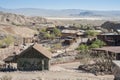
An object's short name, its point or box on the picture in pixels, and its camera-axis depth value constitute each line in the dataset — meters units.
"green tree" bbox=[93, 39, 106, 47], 60.08
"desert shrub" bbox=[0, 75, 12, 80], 33.98
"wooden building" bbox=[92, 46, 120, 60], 47.47
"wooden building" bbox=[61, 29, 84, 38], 87.38
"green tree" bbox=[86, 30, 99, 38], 86.04
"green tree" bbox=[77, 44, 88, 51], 57.50
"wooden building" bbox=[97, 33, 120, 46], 64.38
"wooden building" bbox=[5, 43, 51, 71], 40.66
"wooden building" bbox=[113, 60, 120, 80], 16.48
